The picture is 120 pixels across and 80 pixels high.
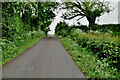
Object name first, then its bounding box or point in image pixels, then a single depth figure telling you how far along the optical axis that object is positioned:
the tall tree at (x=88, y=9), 41.44
